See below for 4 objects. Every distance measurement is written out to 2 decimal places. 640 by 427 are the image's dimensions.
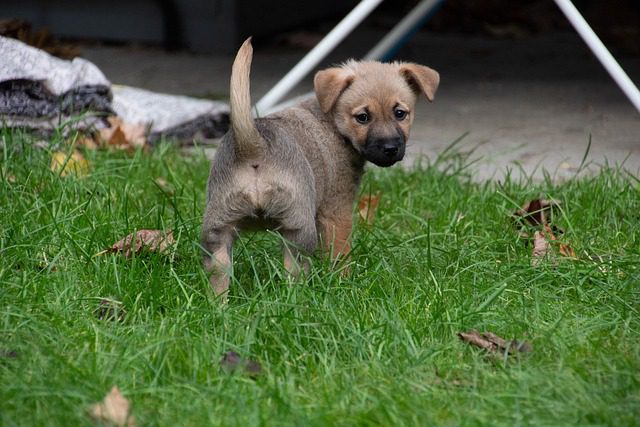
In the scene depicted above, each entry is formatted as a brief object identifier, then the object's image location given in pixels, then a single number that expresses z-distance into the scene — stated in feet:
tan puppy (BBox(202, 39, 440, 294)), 22.88
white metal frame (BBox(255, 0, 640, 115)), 33.50
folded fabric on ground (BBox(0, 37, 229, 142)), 34.45
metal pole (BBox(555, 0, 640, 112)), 33.42
